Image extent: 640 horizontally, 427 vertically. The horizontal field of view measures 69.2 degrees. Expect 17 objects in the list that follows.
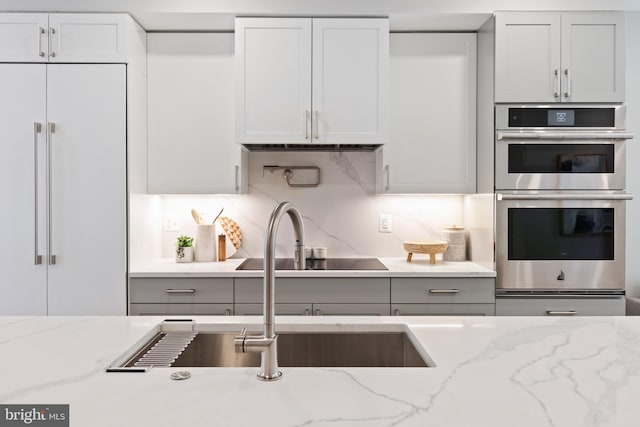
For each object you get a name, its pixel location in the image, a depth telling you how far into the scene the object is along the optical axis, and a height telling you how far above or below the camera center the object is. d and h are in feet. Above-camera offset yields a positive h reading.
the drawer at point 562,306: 8.45 -1.77
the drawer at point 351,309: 8.30 -1.80
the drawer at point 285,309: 8.27 -1.80
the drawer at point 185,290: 8.30 -1.48
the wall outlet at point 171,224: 10.26 -0.36
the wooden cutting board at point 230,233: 9.96 -0.54
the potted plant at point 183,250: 9.38 -0.85
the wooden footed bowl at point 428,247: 9.18 -0.78
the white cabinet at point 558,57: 8.44 +2.78
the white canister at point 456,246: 9.83 -0.79
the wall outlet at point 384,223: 10.28 -0.32
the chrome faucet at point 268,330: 3.15 -0.85
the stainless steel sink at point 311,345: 4.60 -1.38
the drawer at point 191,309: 8.30 -1.82
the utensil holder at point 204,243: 9.56 -0.72
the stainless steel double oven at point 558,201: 8.44 +0.15
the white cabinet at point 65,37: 8.32 +3.07
